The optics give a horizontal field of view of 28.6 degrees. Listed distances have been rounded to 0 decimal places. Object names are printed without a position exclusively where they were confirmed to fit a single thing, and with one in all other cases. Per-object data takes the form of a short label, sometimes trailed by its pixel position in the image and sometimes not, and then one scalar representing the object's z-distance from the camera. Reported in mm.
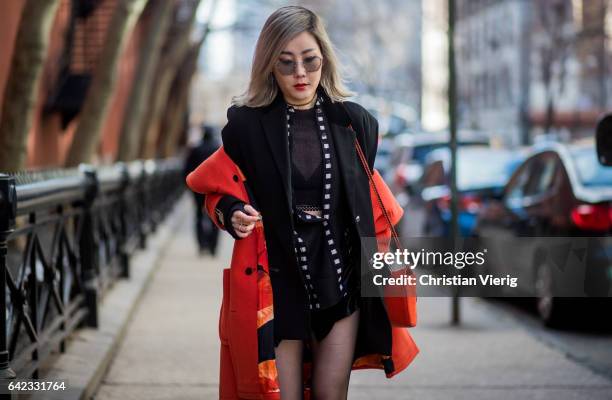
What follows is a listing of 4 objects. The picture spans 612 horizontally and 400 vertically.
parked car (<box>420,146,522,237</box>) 13695
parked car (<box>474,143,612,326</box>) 9227
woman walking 4055
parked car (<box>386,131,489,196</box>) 19875
